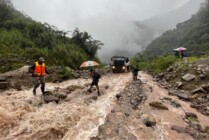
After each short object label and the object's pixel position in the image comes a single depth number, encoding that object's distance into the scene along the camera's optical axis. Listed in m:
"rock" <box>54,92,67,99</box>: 5.38
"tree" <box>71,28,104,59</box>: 14.35
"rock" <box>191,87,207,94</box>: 6.29
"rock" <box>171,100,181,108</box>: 5.41
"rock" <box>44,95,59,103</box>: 5.00
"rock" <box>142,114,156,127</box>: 4.11
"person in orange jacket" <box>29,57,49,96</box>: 5.11
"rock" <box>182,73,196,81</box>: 7.09
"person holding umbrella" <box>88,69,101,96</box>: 5.57
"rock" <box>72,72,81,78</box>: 8.39
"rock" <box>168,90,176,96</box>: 6.35
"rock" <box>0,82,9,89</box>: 6.19
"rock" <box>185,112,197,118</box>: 4.87
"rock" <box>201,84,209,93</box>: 6.34
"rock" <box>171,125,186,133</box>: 4.07
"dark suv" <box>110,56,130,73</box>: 9.76
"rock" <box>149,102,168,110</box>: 5.02
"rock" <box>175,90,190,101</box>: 6.04
